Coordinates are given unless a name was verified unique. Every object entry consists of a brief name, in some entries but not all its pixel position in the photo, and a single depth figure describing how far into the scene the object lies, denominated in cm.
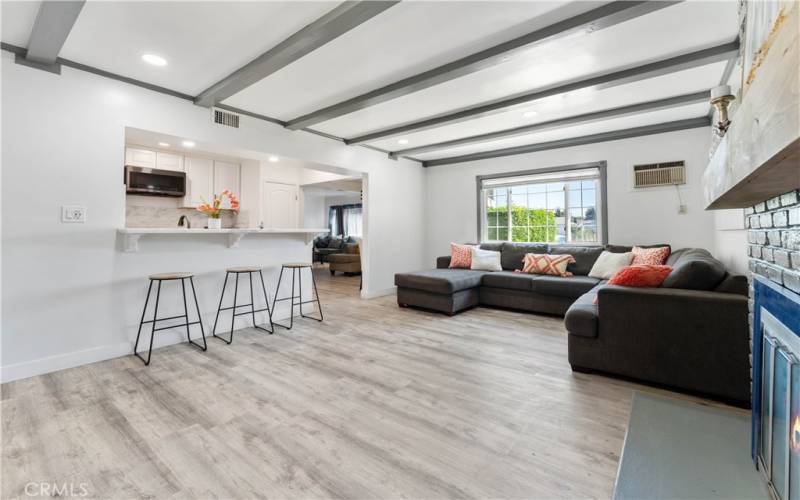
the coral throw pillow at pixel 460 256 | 546
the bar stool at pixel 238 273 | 350
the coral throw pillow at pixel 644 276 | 249
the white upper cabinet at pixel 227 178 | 605
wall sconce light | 177
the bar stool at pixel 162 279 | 297
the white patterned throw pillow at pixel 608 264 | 437
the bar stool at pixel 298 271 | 391
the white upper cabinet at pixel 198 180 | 565
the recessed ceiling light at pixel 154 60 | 271
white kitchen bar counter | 296
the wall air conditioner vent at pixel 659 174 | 440
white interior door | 654
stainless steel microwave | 491
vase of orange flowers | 359
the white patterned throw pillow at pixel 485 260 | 526
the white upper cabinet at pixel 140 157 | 511
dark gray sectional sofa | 208
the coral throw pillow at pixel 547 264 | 470
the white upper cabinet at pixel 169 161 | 539
